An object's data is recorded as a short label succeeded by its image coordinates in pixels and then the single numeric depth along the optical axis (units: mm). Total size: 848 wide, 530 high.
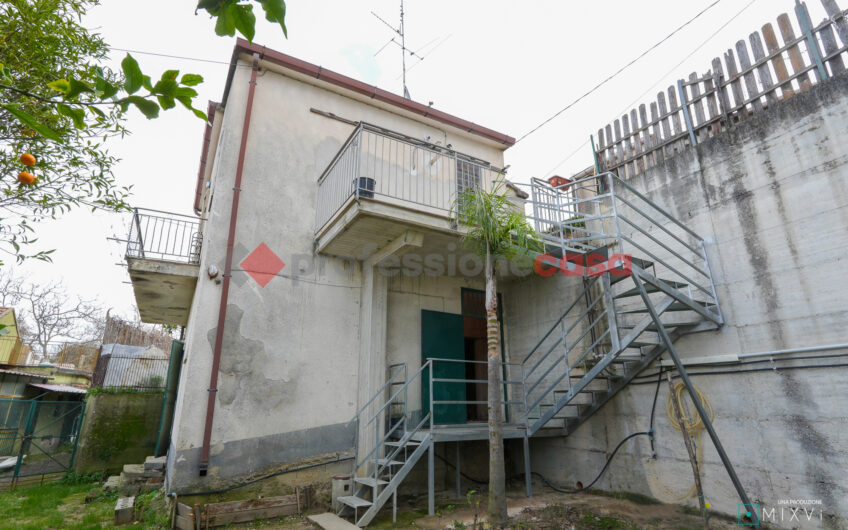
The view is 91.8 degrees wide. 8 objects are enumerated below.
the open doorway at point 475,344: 9336
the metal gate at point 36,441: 9805
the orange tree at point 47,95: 3604
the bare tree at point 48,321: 25609
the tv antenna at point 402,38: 10773
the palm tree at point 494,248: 5156
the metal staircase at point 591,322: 5738
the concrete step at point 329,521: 5445
